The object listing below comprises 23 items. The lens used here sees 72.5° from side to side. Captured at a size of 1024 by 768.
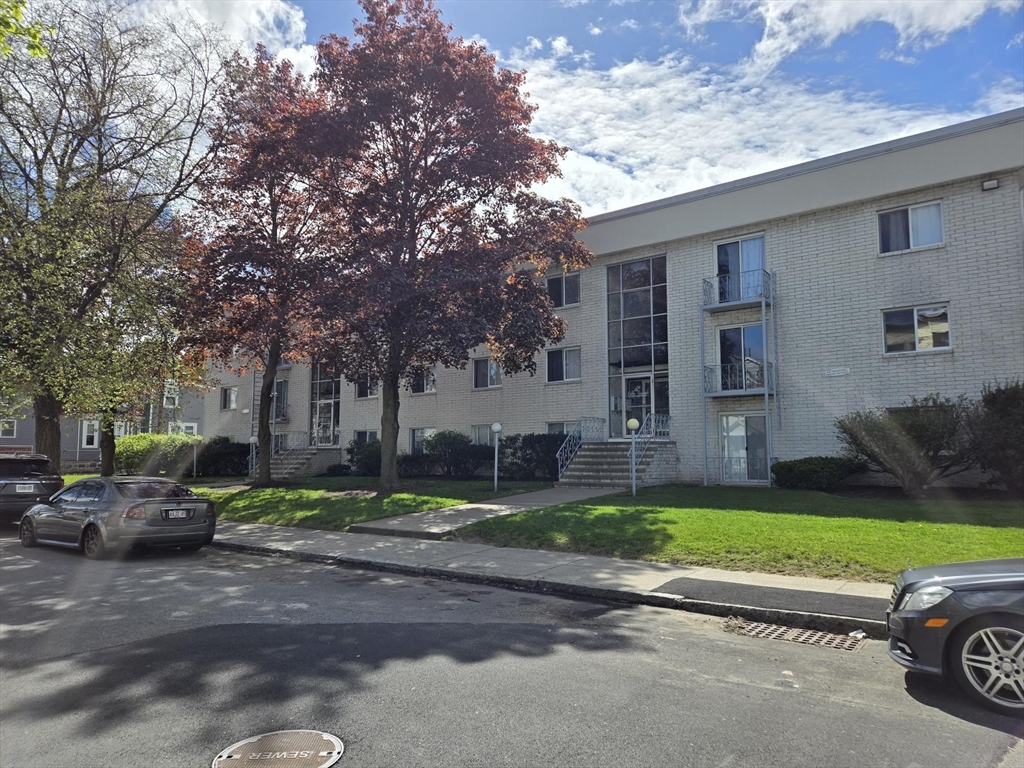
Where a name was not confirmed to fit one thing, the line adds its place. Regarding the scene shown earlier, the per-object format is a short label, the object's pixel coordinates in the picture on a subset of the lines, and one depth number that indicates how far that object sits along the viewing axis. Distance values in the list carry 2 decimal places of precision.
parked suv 15.48
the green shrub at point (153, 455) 35.41
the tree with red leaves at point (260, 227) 19.12
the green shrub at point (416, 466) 27.86
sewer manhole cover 3.75
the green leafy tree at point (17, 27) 7.42
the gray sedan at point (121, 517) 11.19
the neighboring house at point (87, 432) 43.77
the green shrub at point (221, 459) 34.75
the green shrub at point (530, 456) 23.97
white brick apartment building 17.52
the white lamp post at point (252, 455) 32.42
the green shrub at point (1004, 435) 14.84
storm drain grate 6.35
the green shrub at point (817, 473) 17.62
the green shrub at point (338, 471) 31.12
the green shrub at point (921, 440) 15.66
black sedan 4.52
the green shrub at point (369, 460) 29.03
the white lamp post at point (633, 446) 17.58
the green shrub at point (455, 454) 26.23
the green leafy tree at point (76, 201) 16.91
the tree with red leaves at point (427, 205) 17.55
